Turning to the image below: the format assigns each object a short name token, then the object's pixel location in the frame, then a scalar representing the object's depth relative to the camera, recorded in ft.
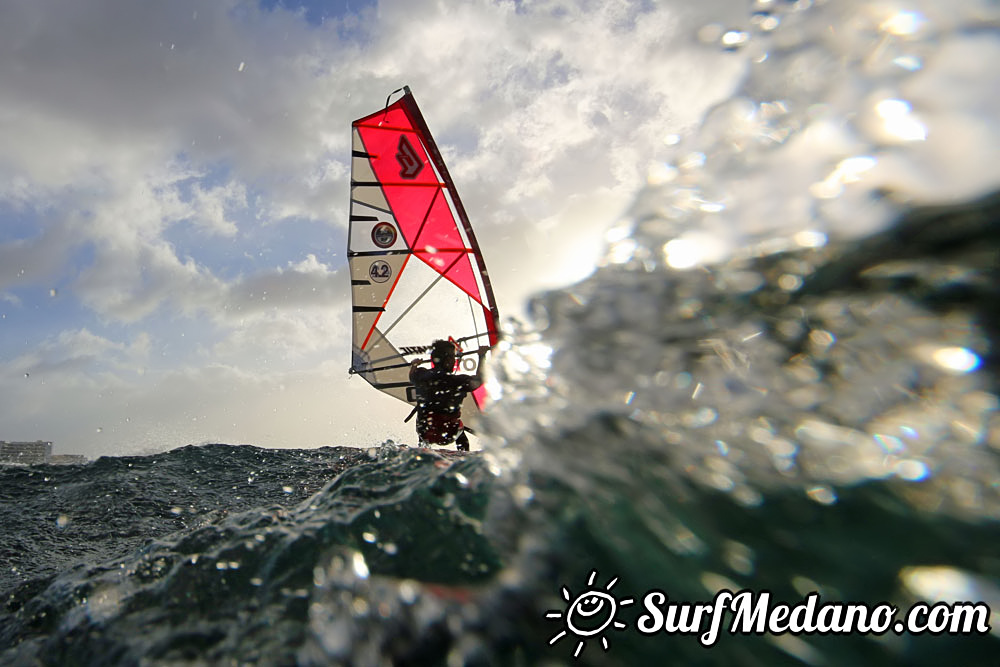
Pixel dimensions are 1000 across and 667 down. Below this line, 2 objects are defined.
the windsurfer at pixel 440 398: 20.92
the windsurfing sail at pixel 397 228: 30.45
